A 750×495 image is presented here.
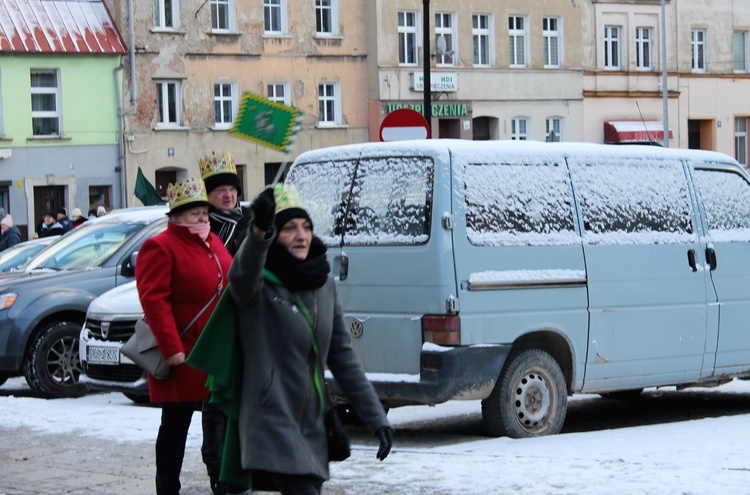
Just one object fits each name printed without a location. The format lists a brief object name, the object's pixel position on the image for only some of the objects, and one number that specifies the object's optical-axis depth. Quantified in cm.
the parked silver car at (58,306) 1429
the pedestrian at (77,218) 2959
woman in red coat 743
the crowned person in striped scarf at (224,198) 833
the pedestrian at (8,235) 2709
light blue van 987
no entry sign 1792
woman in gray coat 565
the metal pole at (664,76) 5307
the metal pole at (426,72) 2117
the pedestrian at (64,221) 2837
